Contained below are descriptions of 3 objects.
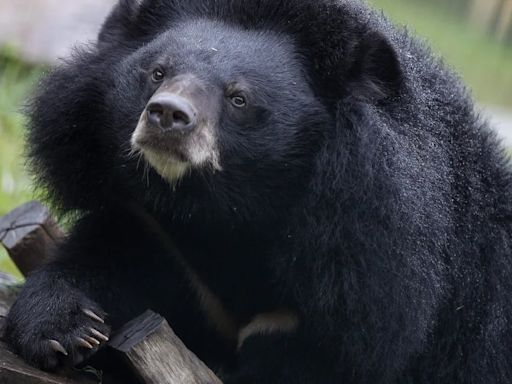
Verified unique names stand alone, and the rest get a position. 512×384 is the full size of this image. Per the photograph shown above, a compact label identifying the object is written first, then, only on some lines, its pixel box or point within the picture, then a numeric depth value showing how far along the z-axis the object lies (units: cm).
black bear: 1022
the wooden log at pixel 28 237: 1267
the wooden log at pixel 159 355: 974
